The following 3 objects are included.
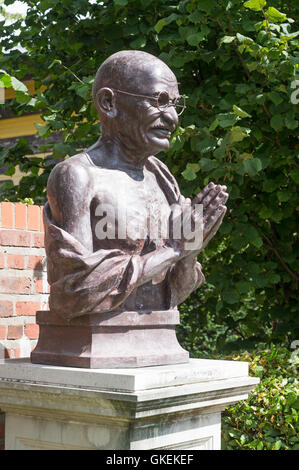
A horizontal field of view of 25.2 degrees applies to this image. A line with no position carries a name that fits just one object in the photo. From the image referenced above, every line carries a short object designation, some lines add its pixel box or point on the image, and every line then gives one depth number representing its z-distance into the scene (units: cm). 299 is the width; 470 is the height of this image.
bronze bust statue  247
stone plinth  231
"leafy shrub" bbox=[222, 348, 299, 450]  359
